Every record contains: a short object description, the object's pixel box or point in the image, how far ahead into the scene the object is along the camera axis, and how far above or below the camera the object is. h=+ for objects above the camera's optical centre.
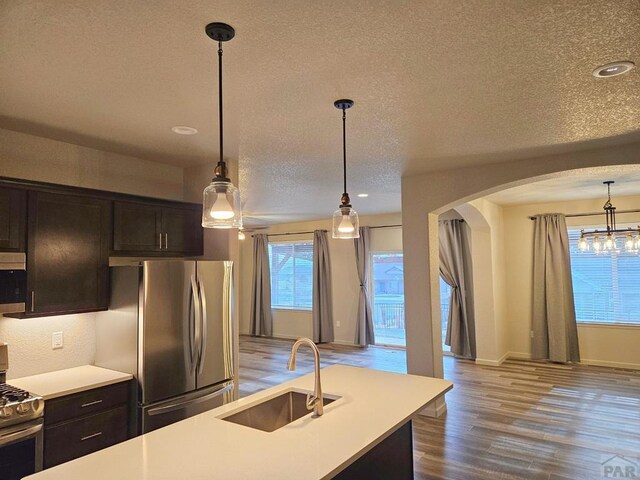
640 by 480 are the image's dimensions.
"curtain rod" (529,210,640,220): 6.08 +0.74
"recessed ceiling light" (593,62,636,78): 1.99 +0.96
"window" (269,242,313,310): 9.05 -0.16
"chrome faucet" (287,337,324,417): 2.01 -0.62
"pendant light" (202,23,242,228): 1.76 +0.29
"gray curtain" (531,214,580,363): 6.45 -0.55
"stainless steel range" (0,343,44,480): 2.21 -0.90
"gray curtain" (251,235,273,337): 9.23 -0.48
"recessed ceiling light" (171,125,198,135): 2.81 +0.98
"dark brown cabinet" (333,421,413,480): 1.94 -1.01
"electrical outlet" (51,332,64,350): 3.07 -0.52
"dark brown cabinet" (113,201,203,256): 3.19 +0.34
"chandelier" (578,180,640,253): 5.30 +0.32
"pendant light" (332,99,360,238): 2.45 +0.29
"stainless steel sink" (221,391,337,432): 2.16 -0.80
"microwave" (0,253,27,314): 2.50 -0.06
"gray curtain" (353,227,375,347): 7.97 -0.63
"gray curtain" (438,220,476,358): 6.90 -0.38
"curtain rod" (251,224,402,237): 8.54 +0.76
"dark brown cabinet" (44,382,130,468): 2.48 -0.98
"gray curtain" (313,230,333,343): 8.47 -0.56
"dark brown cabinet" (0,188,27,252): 2.54 +0.34
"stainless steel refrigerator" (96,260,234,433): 2.86 -0.49
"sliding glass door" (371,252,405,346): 8.09 -0.66
